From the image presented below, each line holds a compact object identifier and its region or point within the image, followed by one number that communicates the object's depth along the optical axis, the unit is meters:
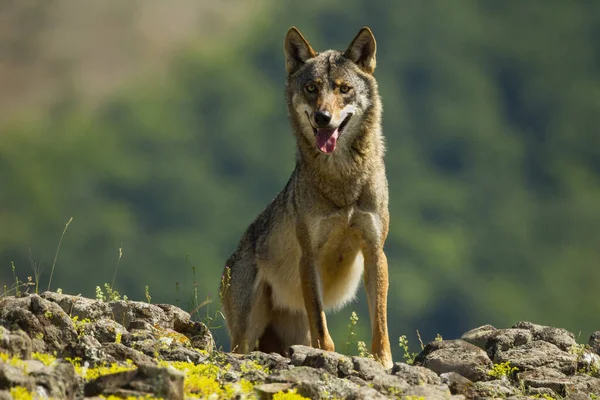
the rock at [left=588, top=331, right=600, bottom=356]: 19.59
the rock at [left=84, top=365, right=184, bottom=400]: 12.52
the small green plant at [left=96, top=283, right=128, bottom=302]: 18.36
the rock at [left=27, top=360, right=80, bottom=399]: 12.14
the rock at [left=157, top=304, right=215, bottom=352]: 17.45
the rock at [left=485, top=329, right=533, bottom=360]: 18.82
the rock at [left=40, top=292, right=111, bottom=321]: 17.48
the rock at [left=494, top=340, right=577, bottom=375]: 17.83
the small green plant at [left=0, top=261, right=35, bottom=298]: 17.93
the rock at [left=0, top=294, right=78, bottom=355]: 14.63
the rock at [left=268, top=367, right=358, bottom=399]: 13.84
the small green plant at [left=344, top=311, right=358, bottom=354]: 18.81
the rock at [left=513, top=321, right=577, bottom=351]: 19.34
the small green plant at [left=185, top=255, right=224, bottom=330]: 17.62
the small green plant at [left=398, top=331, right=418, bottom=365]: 18.09
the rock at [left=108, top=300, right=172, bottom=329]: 17.45
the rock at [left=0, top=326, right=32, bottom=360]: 13.07
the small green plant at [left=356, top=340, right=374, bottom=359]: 19.03
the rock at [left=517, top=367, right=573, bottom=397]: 16.78
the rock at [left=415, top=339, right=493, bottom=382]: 17.36
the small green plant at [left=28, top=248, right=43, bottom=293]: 18.31
